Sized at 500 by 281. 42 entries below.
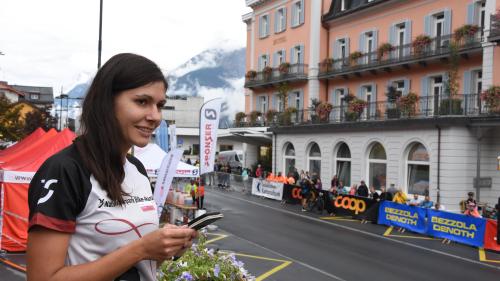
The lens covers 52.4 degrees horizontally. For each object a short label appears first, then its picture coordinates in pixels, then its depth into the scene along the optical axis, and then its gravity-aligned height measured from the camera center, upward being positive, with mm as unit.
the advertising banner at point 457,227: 17203 -3041
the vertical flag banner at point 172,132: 17803 +124
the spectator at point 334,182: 29094 -2487
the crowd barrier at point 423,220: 17047 -3069
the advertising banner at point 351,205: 22672 -3044
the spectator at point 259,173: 38431 -2720
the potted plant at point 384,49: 31938 +5748
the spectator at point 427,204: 20338 -2528
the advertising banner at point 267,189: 30281 -3193
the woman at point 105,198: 1712 -235
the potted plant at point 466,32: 26312 +5771
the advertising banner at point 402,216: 19680 -3061
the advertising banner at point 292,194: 28550 -3189
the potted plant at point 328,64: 37594 +5587
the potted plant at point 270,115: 40594 +1805
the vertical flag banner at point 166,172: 9502 -739
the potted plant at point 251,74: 45291 +5644
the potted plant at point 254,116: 43034 +1797
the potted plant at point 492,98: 23086 +2034
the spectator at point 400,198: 21750 -2472
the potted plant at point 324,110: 34406 +1951
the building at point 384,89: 25219 +3334
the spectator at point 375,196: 22844 -2536
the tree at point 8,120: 20422 +501
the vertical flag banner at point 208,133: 18047 +110
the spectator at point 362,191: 24819 -2510
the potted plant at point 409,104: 27312 +1995
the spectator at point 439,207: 19891 -2617
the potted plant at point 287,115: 37906 +1719
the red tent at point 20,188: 13141 -1485
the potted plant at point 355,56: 34625 +5688
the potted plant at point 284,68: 40688 +5680
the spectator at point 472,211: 17914 -2453
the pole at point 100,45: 21859 +3839
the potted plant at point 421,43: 29156 +5645
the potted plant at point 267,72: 42875 +5561
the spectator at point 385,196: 22542 -2482
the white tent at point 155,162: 19234 -1032
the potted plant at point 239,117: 44781 +1745
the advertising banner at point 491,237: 16606 -3110
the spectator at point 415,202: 20923 -2583
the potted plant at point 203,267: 4730 -1260
